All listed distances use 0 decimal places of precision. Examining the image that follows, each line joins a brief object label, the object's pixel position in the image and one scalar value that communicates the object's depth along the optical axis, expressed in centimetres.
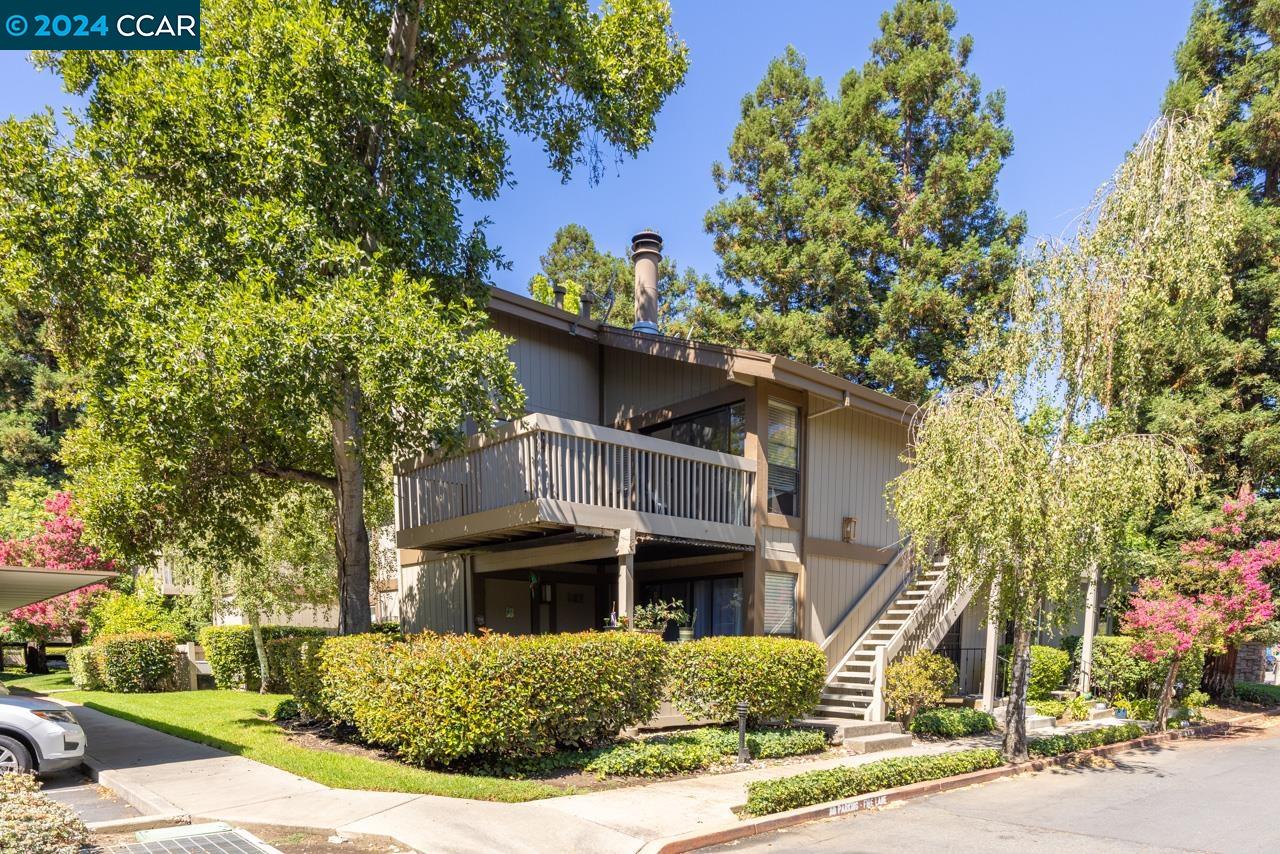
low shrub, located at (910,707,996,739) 1303
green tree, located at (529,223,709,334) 3444
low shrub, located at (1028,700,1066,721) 1509
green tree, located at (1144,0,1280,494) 2000
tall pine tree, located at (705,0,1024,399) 2706
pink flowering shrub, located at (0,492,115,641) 2312
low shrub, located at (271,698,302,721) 1293
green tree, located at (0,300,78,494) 3438
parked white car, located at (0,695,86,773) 876
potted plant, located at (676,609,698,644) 1302
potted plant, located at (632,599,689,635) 1193
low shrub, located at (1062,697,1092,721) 1553
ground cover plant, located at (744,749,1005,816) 816
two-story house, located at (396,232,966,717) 1193
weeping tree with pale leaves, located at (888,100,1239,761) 1048
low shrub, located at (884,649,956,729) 1288
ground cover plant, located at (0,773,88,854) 550
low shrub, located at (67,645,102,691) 1880
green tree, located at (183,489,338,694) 1609
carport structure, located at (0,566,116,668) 1021
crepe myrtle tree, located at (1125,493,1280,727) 1442
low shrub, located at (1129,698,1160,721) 1574
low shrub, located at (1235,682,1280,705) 1991
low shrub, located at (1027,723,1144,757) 1195
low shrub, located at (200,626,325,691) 1867
